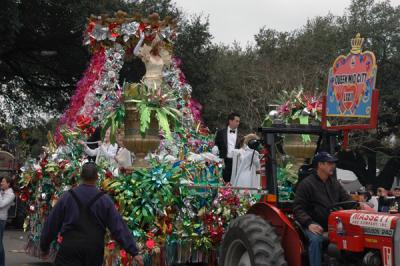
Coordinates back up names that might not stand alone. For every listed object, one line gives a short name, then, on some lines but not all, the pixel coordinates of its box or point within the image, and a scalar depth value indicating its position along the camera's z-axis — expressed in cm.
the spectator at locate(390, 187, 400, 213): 696
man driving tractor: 745
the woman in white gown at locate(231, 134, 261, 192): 1151
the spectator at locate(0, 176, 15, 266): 1104
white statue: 1427
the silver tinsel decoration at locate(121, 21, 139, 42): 1400
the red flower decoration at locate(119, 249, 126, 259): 957
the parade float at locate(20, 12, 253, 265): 977
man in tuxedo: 1269
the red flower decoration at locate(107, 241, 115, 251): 969
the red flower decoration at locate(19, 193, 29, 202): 1312
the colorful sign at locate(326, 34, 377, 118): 843
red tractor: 671
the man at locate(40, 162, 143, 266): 653
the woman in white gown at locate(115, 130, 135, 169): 1136
